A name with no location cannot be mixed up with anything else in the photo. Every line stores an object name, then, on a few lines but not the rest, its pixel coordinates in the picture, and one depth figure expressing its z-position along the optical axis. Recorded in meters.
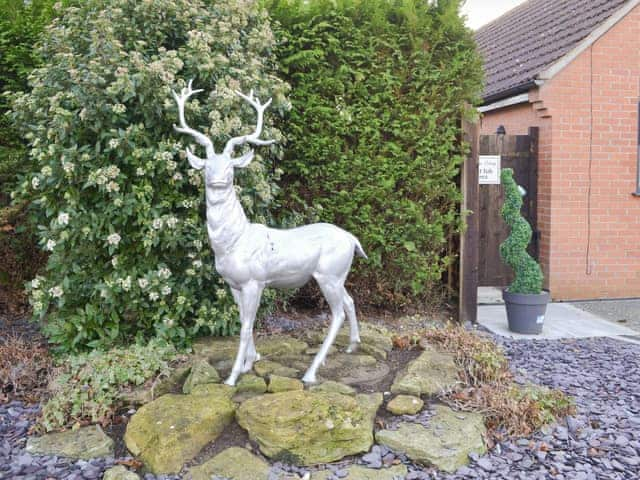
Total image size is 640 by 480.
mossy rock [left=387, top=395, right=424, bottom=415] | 3.51
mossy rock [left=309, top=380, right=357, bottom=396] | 3.61
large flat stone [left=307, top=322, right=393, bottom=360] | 4.41
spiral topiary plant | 5.96
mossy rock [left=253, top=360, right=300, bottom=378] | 3.89
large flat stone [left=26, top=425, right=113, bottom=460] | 3.26
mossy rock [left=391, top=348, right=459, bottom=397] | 3.74
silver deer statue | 3.49
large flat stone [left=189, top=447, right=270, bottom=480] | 2.96
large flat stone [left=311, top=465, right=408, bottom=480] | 2.98
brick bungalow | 7.73
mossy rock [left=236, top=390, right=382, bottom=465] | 3.11
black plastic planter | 5.97
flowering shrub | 4.23
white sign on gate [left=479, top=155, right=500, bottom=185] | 7.58
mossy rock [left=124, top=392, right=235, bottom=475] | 3.09
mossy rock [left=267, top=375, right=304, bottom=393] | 3.63
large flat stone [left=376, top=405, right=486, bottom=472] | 3.12
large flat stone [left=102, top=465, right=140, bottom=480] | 2.98
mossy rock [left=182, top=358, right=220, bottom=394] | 3.71
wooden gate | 7.91
